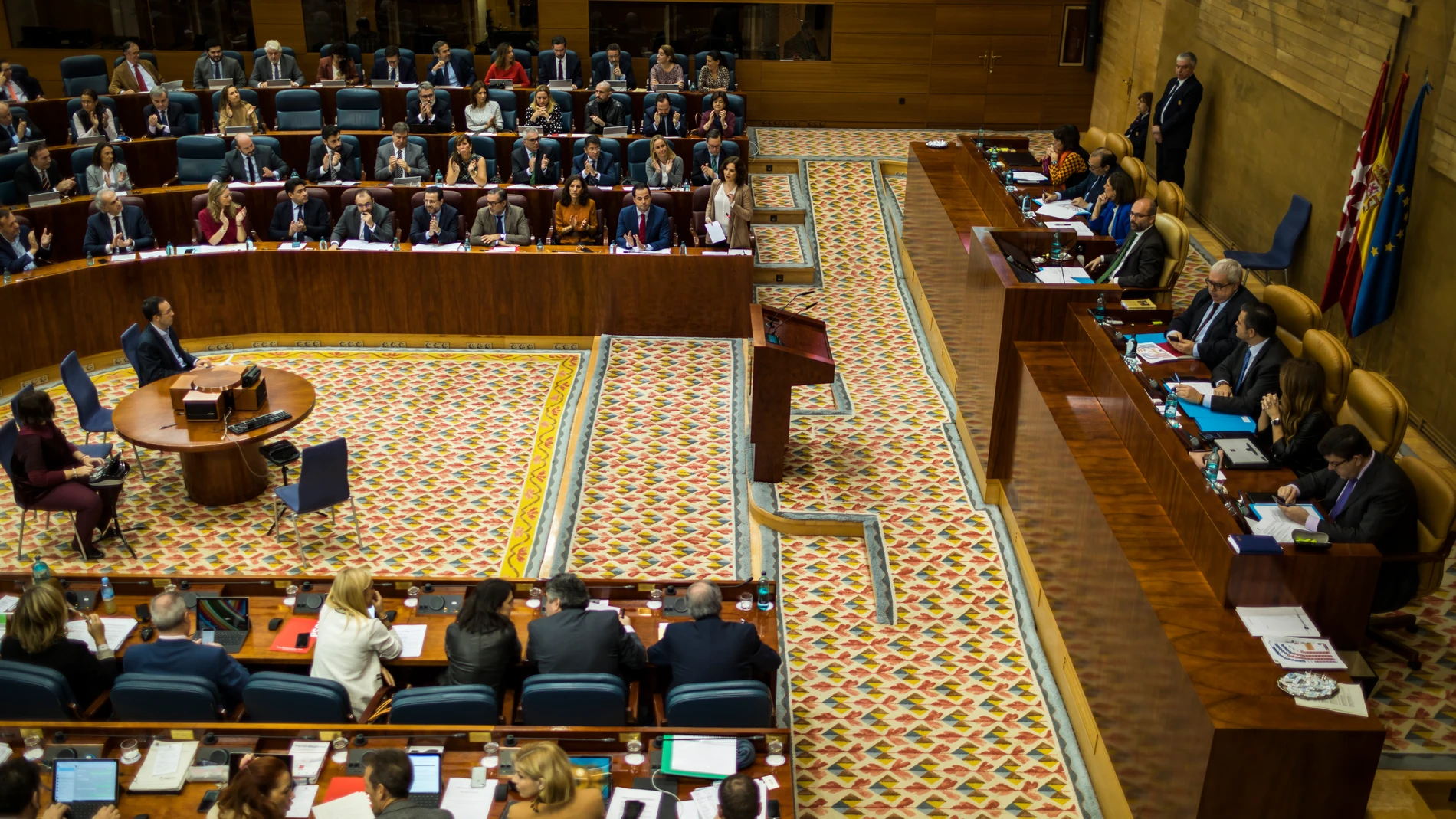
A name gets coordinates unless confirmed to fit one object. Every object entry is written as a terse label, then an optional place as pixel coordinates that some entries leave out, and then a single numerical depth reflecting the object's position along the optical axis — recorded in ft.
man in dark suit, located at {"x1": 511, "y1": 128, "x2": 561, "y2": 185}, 38.22
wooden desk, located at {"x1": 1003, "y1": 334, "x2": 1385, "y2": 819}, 14.90
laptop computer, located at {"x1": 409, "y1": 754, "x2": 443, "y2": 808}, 15.62
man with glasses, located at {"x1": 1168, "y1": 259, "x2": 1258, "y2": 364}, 23.16
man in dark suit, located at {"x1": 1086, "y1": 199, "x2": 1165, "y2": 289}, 27.35
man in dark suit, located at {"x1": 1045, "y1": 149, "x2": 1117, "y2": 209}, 31.91
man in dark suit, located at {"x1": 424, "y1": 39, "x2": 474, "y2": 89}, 47.32
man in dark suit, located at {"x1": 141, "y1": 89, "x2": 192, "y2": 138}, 40.91
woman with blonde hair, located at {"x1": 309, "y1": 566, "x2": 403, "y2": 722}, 17.81
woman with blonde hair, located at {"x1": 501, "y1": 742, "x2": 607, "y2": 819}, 14.24
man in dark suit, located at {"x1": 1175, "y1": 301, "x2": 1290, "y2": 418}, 21.25
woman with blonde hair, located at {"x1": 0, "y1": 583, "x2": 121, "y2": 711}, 17.38
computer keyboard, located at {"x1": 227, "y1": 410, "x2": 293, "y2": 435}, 25.98
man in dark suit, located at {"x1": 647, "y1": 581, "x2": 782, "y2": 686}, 17.49
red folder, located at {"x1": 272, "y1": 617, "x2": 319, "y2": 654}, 18.97
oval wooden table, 25.67
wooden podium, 26.45
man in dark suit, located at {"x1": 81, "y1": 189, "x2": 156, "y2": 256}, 32.86
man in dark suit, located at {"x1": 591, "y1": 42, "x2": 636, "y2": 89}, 47.16
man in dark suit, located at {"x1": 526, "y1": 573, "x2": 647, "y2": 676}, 17.60
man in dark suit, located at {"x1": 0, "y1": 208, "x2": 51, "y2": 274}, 31.40
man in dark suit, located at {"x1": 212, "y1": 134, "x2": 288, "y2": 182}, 37.42
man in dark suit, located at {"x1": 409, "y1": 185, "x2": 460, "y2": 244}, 34.42
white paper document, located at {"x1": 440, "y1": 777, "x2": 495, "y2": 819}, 15.52
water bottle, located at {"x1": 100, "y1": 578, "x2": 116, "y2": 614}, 19.88
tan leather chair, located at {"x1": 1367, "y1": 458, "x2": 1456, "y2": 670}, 18.71
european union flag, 26.96
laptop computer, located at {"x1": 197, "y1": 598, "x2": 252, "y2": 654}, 19.07
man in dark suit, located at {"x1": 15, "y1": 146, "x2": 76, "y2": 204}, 35.60
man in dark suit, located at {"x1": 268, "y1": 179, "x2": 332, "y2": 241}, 34.65
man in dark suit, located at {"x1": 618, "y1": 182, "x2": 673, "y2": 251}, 34.58
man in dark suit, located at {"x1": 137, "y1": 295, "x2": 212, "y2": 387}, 27.81
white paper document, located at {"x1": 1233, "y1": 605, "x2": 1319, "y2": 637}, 16.49
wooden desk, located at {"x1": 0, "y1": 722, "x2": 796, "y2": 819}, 16.19
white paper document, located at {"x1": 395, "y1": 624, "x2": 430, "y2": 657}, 18.89
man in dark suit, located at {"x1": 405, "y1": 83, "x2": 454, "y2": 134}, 42.47
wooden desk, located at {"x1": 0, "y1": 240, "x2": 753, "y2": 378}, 33.88
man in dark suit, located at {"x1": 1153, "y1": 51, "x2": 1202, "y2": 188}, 37.09
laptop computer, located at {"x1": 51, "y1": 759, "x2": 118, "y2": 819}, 15.51
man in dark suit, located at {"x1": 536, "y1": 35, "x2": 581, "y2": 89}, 47.19
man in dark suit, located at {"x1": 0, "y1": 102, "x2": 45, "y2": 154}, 38.88
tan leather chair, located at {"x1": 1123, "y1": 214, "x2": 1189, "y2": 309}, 26.99
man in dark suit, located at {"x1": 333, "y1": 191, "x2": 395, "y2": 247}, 34.17
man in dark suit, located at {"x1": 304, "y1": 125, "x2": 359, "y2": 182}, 37.96
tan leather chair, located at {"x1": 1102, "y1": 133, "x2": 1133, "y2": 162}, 36.54
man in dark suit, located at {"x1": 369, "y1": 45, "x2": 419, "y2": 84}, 46.75
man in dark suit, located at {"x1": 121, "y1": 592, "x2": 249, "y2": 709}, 17.38
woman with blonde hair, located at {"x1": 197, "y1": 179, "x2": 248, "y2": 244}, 33.96
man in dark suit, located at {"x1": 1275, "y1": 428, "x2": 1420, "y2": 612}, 17.97
